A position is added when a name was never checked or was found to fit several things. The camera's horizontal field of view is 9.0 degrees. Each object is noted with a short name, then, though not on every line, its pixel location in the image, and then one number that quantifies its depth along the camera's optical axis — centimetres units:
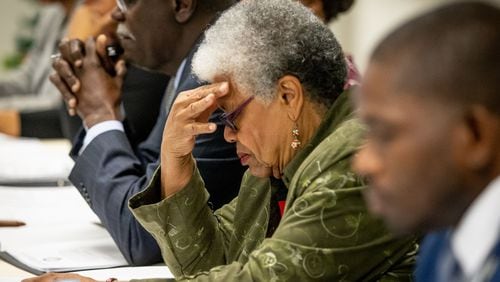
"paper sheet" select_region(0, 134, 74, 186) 699
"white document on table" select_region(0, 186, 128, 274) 601
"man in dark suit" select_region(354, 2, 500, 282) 494
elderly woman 540
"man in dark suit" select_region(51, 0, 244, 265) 601
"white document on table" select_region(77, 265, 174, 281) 585
